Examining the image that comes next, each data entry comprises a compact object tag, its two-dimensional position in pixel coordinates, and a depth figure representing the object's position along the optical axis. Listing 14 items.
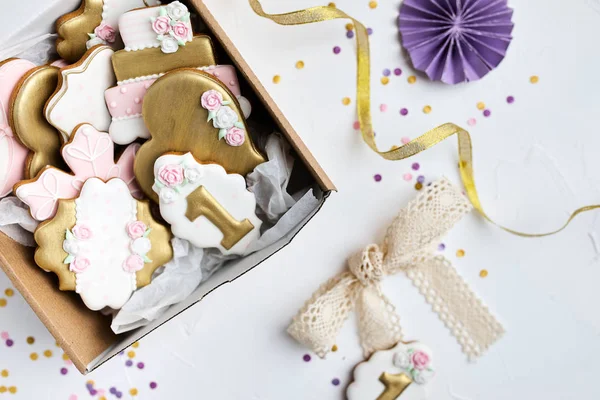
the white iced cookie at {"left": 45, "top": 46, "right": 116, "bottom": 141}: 0.86
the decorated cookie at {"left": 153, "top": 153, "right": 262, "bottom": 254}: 0.88
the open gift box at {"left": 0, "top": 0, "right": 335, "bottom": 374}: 0.84
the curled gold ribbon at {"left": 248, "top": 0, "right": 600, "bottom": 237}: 0.96
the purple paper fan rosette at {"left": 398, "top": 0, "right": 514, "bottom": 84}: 0.98
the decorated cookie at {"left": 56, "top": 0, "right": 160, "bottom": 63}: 0.91
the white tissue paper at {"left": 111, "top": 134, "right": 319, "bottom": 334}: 0.91
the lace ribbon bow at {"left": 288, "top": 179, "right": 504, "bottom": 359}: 0.99
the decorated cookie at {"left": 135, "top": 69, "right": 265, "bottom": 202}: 0.86
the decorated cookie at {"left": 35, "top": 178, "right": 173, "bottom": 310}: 0.87
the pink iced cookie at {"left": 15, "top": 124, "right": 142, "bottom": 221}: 0.86
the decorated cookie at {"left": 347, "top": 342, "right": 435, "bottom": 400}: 1.03
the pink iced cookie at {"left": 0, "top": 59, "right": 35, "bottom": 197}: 0.86
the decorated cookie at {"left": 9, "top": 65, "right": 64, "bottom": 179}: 0.86
